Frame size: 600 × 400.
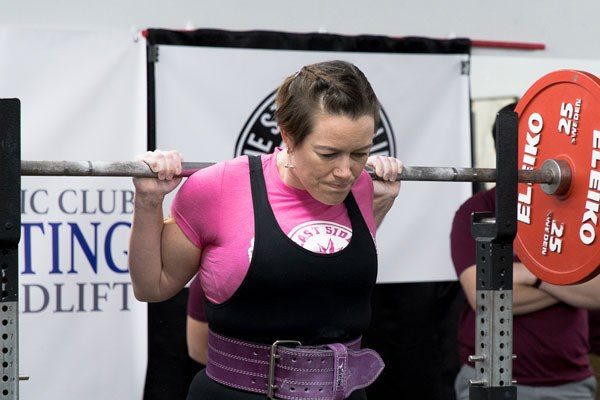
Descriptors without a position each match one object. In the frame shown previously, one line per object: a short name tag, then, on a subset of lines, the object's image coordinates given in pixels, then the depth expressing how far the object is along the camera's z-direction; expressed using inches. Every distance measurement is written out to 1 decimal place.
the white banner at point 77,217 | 187.8
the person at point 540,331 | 179.7
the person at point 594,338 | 219.1
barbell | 138.1
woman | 118.0
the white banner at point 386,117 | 196.9
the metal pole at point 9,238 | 115.4
